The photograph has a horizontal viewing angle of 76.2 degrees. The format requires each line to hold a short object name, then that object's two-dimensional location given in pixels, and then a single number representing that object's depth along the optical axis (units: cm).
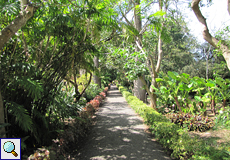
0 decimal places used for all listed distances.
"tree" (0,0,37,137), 211
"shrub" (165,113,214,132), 474
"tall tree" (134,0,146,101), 873
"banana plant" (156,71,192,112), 571
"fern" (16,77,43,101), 217
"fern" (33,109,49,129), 270
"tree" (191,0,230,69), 368
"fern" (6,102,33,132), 212
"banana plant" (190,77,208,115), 550
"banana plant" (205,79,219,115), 596
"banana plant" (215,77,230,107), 581
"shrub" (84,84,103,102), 1040
